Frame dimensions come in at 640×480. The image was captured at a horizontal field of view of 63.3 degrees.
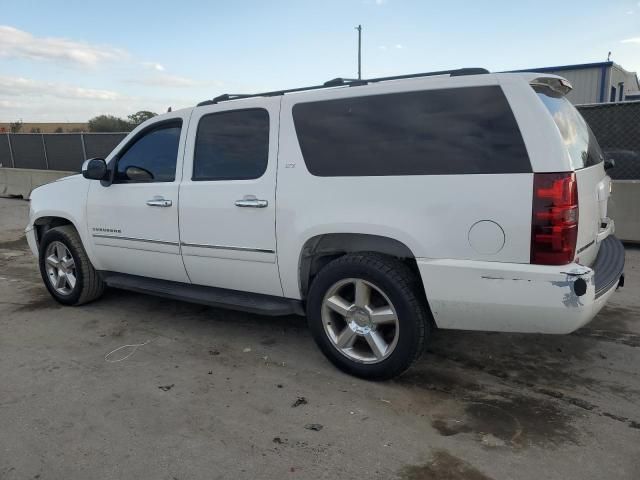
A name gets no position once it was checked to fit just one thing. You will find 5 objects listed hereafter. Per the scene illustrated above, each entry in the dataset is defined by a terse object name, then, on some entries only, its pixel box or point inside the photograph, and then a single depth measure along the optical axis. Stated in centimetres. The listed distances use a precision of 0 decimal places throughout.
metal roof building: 1570
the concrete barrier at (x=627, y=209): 714
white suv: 283
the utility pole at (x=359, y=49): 3090
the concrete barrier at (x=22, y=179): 1455
